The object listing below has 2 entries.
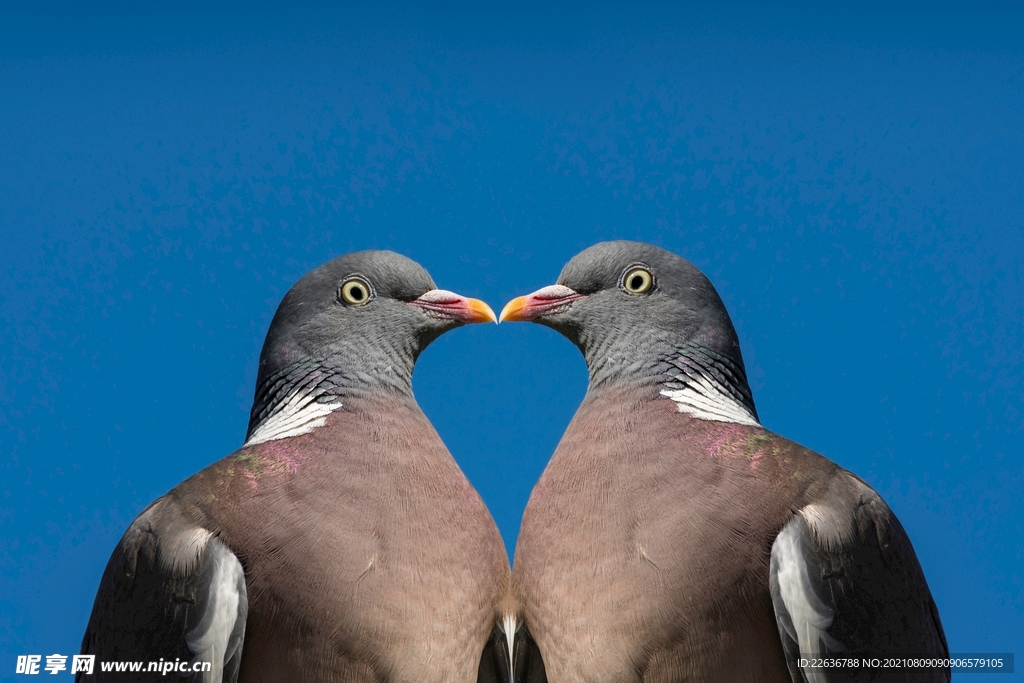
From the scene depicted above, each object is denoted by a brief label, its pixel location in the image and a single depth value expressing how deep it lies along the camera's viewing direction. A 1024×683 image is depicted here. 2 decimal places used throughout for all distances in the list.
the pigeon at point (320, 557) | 7.36
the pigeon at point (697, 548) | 7.36
